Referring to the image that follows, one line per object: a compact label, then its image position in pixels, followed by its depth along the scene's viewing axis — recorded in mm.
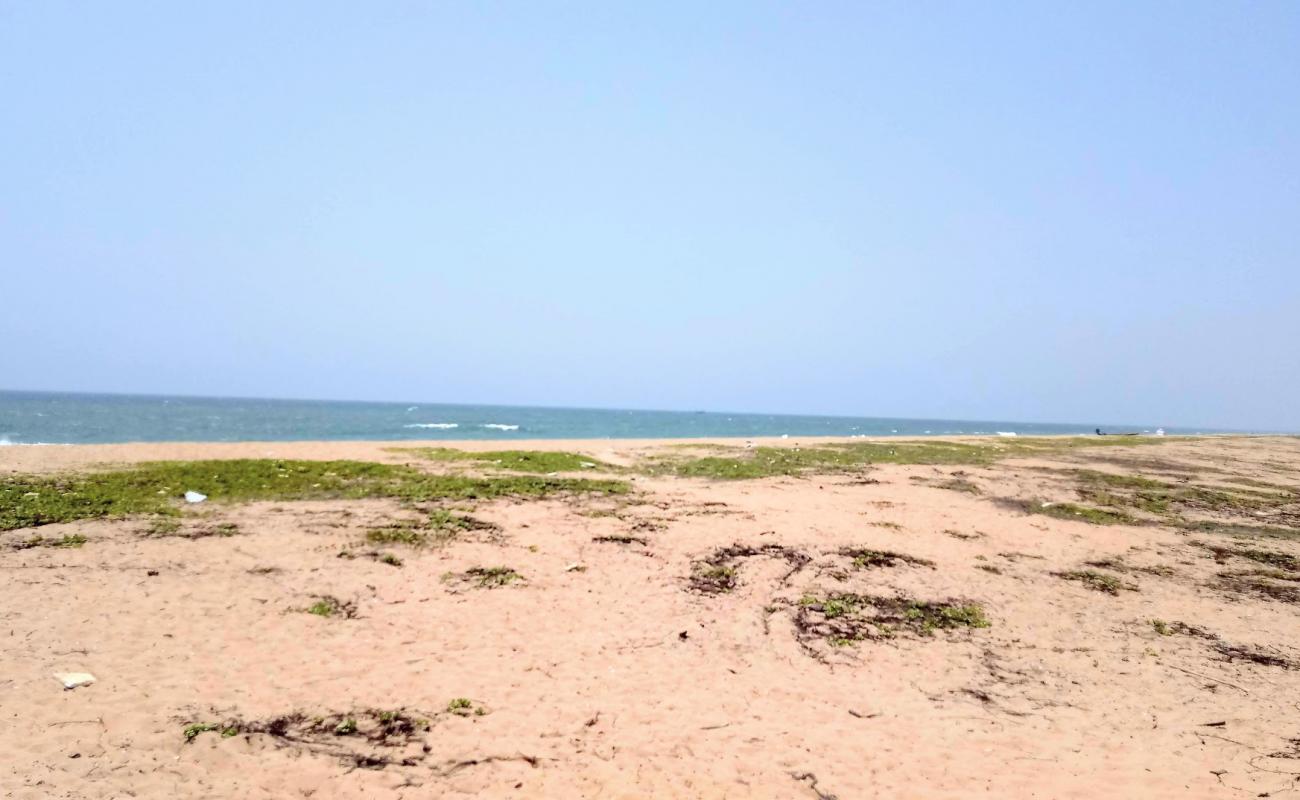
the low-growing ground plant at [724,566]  11055
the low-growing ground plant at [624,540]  13383
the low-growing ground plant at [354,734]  6031
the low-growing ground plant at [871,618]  9336
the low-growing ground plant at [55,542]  11523
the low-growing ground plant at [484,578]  10711
